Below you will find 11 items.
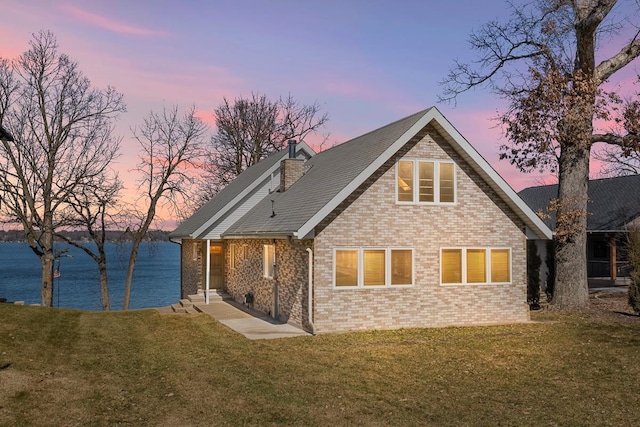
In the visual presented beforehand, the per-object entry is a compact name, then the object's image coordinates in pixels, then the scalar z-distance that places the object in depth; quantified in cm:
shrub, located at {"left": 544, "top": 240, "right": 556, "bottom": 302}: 2389
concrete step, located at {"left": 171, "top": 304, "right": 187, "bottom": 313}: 2200
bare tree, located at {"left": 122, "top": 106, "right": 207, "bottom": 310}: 3466
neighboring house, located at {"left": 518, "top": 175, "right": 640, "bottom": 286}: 3325
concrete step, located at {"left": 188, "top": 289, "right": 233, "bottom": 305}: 2402
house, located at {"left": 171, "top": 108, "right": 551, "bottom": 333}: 1608
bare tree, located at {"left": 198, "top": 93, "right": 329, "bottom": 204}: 4181
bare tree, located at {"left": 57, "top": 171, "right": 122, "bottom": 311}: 3027
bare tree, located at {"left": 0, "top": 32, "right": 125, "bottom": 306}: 2769
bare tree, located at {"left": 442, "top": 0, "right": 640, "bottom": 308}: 2114
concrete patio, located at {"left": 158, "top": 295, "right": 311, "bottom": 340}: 1593
